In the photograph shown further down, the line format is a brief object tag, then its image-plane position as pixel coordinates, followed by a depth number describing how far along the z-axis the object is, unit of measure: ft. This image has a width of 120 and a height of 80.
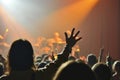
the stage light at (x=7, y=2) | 59.54
